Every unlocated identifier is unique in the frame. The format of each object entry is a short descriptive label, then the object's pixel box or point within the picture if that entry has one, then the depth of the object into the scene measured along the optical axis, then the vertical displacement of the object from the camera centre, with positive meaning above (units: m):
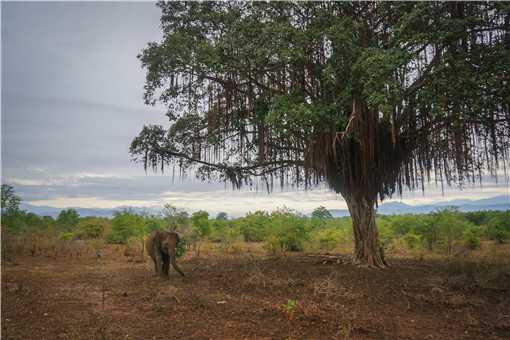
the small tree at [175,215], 18.43 -1.09
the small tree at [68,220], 28.38 -1.79
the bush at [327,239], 20.50 -2.99
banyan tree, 8.00 +2.30
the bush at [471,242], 19.90 -3.15
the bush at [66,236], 21.60 -2.29
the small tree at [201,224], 27.85 -2.36
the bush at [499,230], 24.07 -3.21
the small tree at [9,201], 19.34 -0.07
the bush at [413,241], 20.69 -3.16
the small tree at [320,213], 45.18 -3.01
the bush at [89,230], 25.45 -2.26
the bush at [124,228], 23.44 -2.15
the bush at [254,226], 26.00 -2.54
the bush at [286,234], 18.15 -2.27
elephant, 10.40 -1.56
